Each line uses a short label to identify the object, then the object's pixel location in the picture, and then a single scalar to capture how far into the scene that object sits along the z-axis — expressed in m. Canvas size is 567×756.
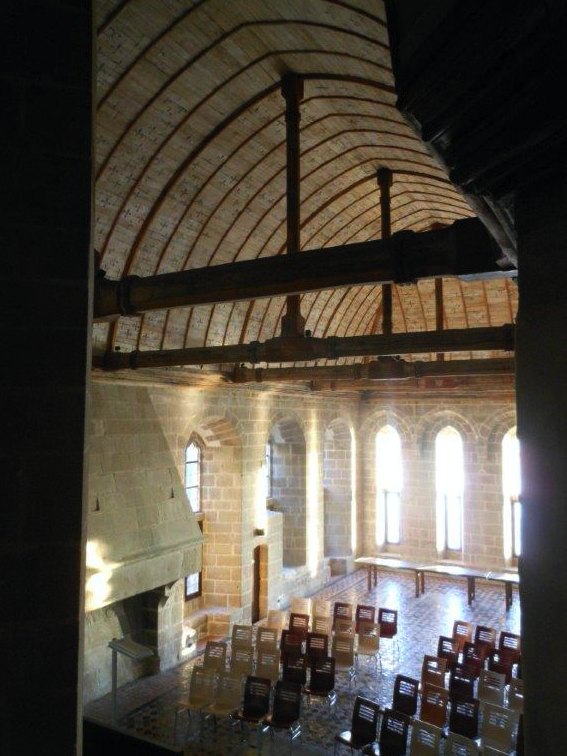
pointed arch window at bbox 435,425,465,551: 19.84
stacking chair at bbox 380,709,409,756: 7.54
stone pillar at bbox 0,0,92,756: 2.78
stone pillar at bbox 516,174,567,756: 2.42
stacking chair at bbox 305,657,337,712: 9.71
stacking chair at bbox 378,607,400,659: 12.40
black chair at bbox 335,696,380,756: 7.97
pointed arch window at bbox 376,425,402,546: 20.80
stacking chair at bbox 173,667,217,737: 9.14
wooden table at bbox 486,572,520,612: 16.02
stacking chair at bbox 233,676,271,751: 8.79
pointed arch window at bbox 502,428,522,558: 18.92
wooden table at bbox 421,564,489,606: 16.56
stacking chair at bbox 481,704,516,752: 7.71
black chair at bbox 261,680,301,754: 8.49
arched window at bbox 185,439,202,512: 14.39
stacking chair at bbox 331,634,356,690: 10.88
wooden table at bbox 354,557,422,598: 17.41
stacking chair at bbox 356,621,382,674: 11.43
